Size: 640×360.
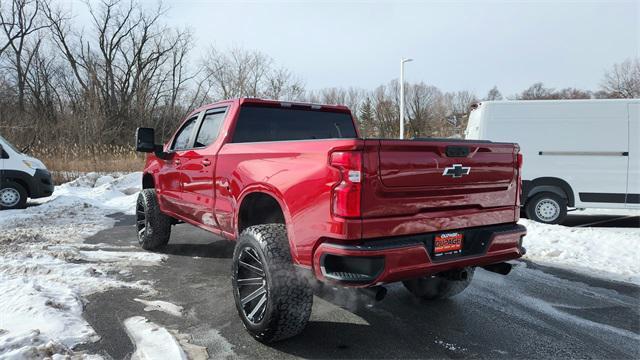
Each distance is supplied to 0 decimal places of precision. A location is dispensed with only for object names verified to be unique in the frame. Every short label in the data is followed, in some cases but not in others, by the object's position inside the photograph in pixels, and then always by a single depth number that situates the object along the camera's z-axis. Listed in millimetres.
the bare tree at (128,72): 30984
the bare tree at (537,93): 66019
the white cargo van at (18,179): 9742
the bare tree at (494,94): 70588
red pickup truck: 2508
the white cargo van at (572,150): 7969
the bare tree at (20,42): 32469
